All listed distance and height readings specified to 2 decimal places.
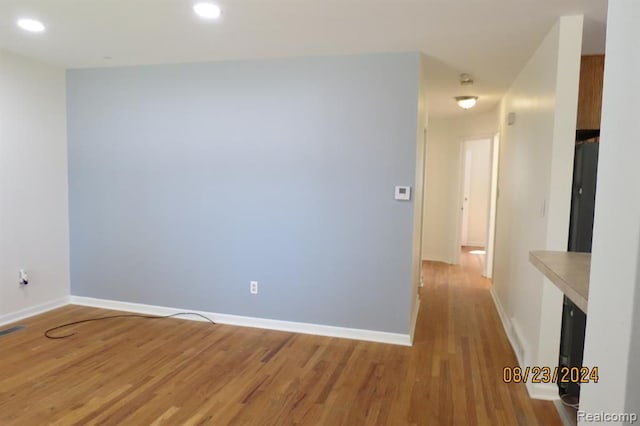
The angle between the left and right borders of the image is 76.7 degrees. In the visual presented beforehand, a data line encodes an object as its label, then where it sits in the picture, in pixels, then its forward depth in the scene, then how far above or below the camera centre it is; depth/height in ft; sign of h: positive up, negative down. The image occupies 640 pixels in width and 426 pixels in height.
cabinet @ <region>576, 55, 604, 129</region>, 9.39 +2.31
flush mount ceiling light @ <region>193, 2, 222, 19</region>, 8.08 +3.59
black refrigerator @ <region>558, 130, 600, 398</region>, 7.95 -0.74
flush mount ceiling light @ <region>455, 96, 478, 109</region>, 15.56 +3.48
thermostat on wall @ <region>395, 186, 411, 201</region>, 10.94 -0.08
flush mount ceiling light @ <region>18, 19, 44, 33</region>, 9.25 +3.64
